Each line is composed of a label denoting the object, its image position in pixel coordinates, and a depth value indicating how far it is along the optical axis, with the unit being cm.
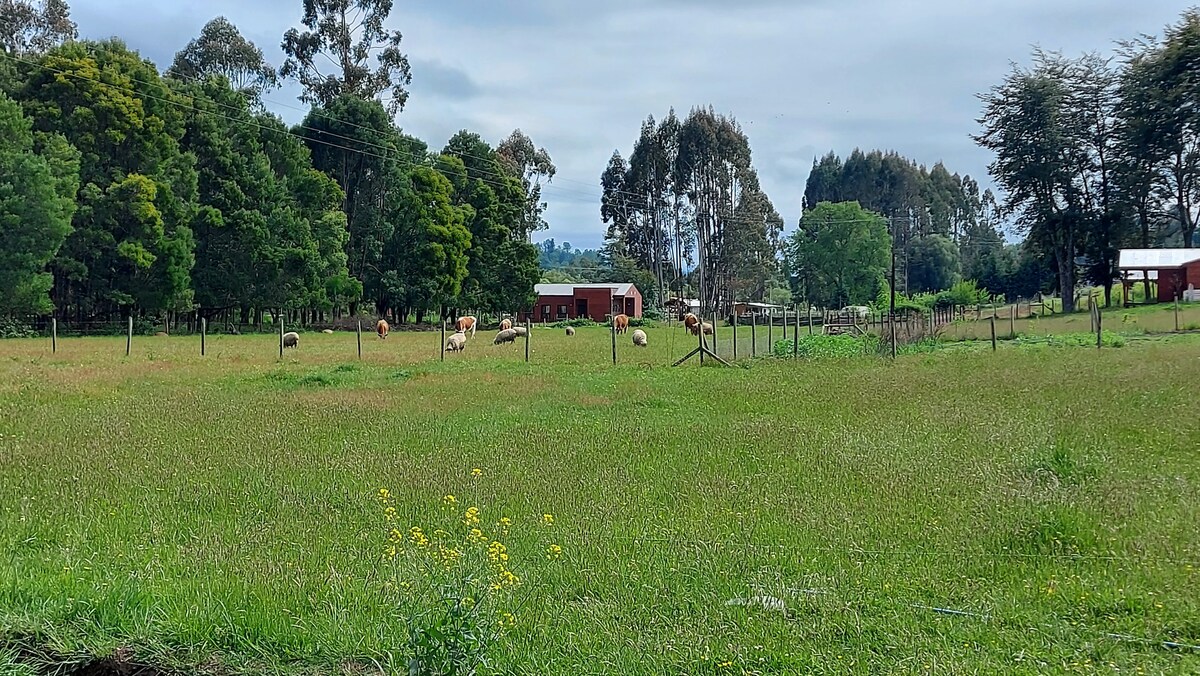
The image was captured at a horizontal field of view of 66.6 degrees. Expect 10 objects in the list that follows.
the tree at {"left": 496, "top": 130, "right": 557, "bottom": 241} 7823
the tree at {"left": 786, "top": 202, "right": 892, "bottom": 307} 8262
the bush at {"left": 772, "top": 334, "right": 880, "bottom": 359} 2545
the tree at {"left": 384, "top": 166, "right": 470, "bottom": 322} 5872
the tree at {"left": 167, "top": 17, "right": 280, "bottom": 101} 6097
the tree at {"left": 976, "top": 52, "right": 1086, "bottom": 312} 6222
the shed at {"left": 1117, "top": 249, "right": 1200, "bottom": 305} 5306
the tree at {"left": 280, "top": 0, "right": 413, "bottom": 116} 5941
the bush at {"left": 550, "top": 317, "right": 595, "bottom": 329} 6862
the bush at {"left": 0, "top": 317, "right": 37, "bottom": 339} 4112
